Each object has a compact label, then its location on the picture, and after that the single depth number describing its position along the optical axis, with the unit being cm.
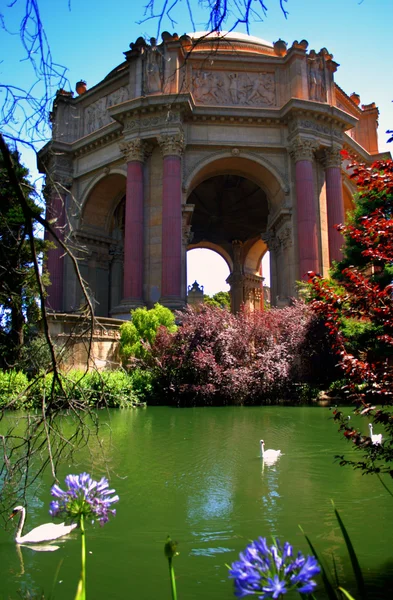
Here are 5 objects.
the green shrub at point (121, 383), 1596
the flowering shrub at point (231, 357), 1791
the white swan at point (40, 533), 435
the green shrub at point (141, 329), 1955
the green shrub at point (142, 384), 1808
